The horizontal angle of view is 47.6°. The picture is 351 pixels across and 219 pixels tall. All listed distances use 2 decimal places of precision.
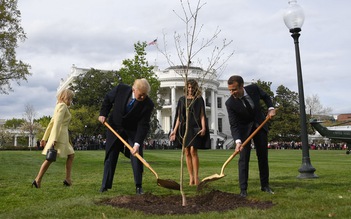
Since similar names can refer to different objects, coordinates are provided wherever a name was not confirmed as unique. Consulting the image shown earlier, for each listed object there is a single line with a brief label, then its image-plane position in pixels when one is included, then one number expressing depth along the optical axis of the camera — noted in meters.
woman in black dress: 7.48
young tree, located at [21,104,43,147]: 65.57
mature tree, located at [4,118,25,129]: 106.62
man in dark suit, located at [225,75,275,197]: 6.05
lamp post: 9.19
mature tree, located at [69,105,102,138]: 51.69
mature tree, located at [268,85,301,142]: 66.25
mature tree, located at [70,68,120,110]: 57.00
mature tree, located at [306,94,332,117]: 75.06
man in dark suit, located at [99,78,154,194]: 6.21
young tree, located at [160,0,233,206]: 5.60
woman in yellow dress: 7.45
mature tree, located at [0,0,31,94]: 24.53
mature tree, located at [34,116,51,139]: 69.14
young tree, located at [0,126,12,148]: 75.19
